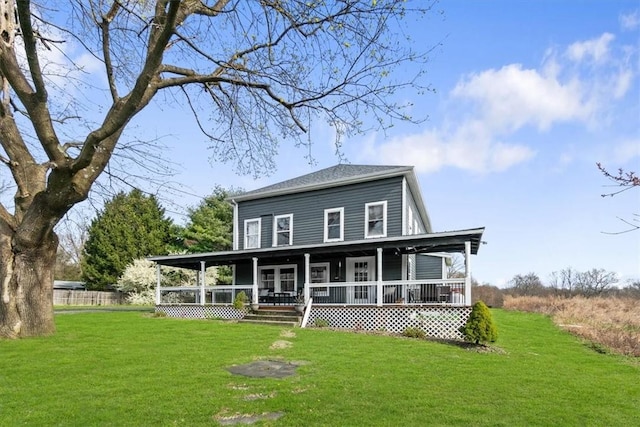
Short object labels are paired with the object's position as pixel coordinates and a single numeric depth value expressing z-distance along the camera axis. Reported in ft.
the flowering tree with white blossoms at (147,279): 104.17
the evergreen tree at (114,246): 120.57
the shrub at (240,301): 56.29
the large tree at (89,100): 21.01
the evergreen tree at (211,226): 117.39
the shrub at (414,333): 41.96
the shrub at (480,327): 35.91
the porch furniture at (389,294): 54.05
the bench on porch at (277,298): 58.49
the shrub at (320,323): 49.19
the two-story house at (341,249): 48.47
